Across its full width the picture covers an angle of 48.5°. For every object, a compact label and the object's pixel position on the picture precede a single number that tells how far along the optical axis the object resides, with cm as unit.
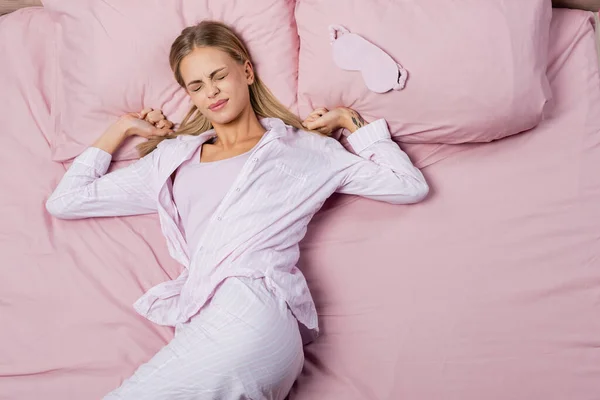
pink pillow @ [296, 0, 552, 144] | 139
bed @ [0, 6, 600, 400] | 126
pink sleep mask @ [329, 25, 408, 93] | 142
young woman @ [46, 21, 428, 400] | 119
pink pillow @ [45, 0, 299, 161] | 156
